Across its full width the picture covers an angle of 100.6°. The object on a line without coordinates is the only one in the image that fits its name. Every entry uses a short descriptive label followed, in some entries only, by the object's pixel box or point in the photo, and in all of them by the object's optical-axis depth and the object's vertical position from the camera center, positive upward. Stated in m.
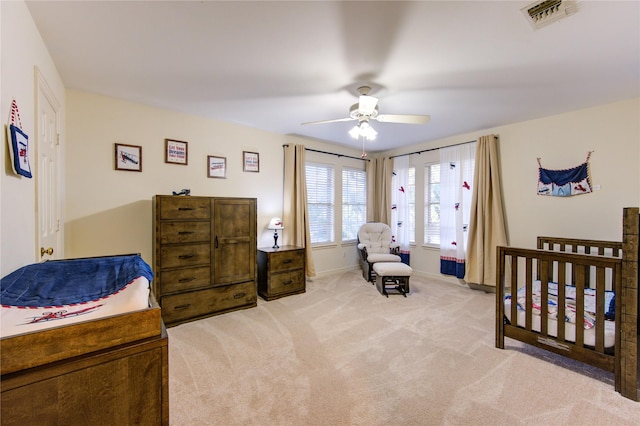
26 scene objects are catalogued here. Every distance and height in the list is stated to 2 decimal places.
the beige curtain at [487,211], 3.80 +0.00
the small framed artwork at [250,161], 3.89 +0.74
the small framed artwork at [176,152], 3.26 +0.74
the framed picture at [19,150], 1.34 +0.32
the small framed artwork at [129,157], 2.95 +0.61
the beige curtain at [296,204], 4.25 +0.12
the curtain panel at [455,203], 4.18 +0.13
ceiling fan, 2.51 +0.98
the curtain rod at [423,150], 4.23 +1.08
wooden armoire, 2.79 -0.51
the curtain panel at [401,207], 5.02 +0.08
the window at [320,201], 4.72 +0.19
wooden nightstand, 3.60 -0.85
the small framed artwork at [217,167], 3.59 +0.61
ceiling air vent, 1.53 +1.19
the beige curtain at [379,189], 5.28 +0.46
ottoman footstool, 3.75 -0.91
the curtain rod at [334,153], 4.59 +1.07
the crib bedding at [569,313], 1.94 -0.82
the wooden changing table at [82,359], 0.76 -0.47
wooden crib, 1.75 -0.79
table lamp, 3.81 -0.20
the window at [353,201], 5.24 +0.19
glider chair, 4.55 -0.60
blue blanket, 1.08 -0.35
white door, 1.82 +0.29
